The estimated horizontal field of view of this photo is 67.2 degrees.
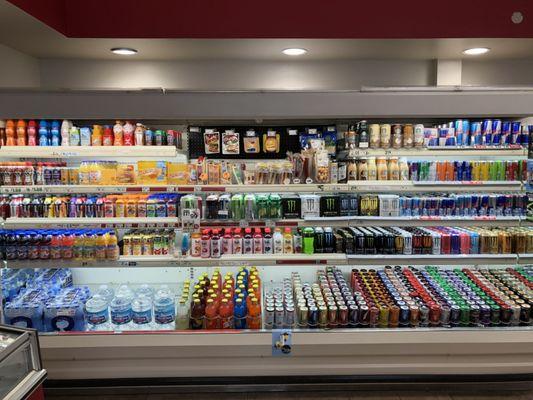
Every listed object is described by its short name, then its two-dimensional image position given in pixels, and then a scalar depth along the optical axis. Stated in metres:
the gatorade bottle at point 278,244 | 3.60
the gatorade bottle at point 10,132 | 3.39
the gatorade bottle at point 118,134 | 3.46
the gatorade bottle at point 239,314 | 3.34
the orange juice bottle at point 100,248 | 3.53
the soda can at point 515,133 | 3.48
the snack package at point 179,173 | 3.51
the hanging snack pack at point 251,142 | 3.70
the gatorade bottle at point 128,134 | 3.46
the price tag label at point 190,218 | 3.48
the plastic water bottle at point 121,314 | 3.44
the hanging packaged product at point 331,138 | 3.71
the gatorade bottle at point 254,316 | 3.33
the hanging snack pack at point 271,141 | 3.71
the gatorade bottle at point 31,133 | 3.40
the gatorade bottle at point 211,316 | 3.30
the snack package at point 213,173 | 3.51
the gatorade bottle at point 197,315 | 3.34
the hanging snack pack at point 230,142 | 3.70
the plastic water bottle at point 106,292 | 3.70
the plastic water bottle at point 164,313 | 3.46
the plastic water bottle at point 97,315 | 3.43
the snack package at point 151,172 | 3.52
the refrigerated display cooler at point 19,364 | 2.11
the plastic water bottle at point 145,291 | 3.83
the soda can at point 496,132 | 3.50
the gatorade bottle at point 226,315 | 3.32
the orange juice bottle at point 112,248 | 3.52
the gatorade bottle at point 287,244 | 3.59
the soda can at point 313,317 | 3.30
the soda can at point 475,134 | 3.50
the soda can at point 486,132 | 3.50
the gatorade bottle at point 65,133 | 3.43
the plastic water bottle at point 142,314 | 3.47
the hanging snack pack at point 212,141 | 3.70
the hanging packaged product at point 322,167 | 3.47
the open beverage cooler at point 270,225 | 3.26
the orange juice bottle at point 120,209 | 3.61
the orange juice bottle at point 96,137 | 3.46
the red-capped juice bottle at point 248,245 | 3.59
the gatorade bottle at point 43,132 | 3.40
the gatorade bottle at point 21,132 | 3.38
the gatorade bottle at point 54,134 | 3.43
